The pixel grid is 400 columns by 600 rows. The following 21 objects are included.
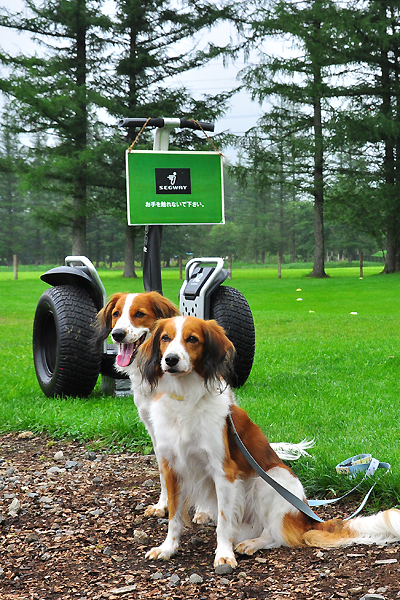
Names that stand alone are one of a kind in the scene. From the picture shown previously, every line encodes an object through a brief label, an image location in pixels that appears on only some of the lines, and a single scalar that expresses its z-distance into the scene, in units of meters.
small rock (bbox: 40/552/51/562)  2.54
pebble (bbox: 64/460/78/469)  3.68
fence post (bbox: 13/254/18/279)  29.04
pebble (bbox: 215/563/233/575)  2.39
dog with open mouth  3.08
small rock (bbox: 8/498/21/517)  2.96
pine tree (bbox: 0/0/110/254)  24.23
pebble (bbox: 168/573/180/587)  2.33
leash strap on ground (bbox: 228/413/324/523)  2.50
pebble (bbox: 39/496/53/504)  3.10
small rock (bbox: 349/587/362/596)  2.14
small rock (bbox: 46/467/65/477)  3.54
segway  4.47
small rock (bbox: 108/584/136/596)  2.25
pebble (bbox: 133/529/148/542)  2.72
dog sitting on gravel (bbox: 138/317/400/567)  2.45
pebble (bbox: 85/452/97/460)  3.85
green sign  4.34
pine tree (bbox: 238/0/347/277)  24.78
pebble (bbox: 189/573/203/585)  2.35
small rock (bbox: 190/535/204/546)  2.73
